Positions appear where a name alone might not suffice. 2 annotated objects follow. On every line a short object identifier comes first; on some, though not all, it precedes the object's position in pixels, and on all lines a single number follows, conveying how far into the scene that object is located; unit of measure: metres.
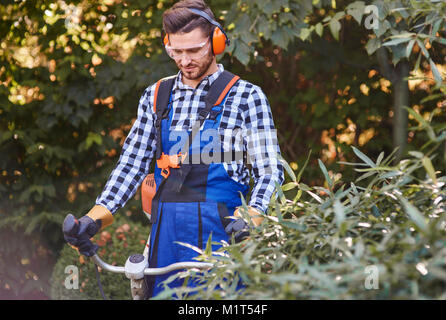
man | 2.67
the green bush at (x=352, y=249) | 1.74
